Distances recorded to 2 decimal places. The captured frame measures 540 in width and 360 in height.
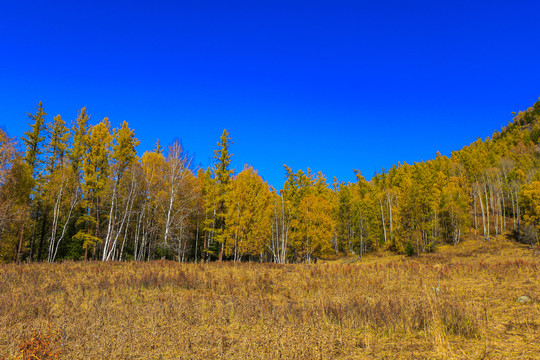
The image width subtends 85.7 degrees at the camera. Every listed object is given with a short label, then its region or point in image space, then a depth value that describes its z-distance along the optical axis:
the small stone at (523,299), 8.64
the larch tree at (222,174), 30.34
